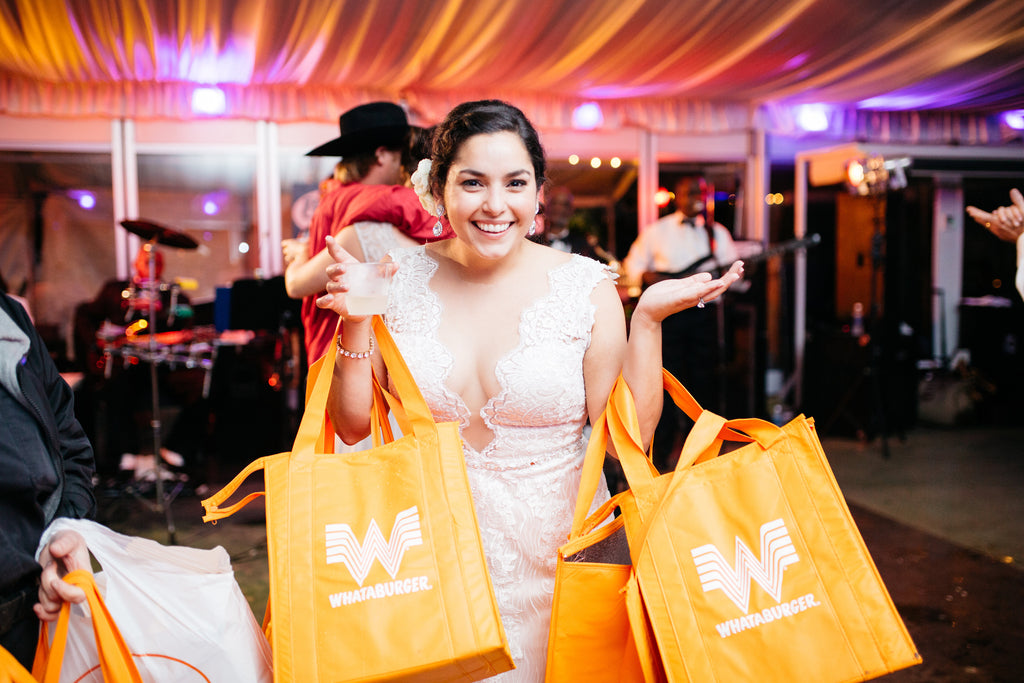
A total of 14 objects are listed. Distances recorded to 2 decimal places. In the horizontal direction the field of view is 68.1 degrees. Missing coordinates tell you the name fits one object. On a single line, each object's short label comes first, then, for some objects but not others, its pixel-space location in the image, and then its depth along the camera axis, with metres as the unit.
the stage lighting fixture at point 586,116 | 6.64
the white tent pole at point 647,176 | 7.11
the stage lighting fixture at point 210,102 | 6.09
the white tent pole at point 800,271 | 7.41
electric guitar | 5.11
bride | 1.49
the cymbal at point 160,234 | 4.26
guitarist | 5.57
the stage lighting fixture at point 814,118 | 7.12
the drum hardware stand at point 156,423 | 4.29
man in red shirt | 2.46
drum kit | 4.34
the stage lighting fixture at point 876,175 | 5.79
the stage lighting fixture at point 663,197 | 7.14
